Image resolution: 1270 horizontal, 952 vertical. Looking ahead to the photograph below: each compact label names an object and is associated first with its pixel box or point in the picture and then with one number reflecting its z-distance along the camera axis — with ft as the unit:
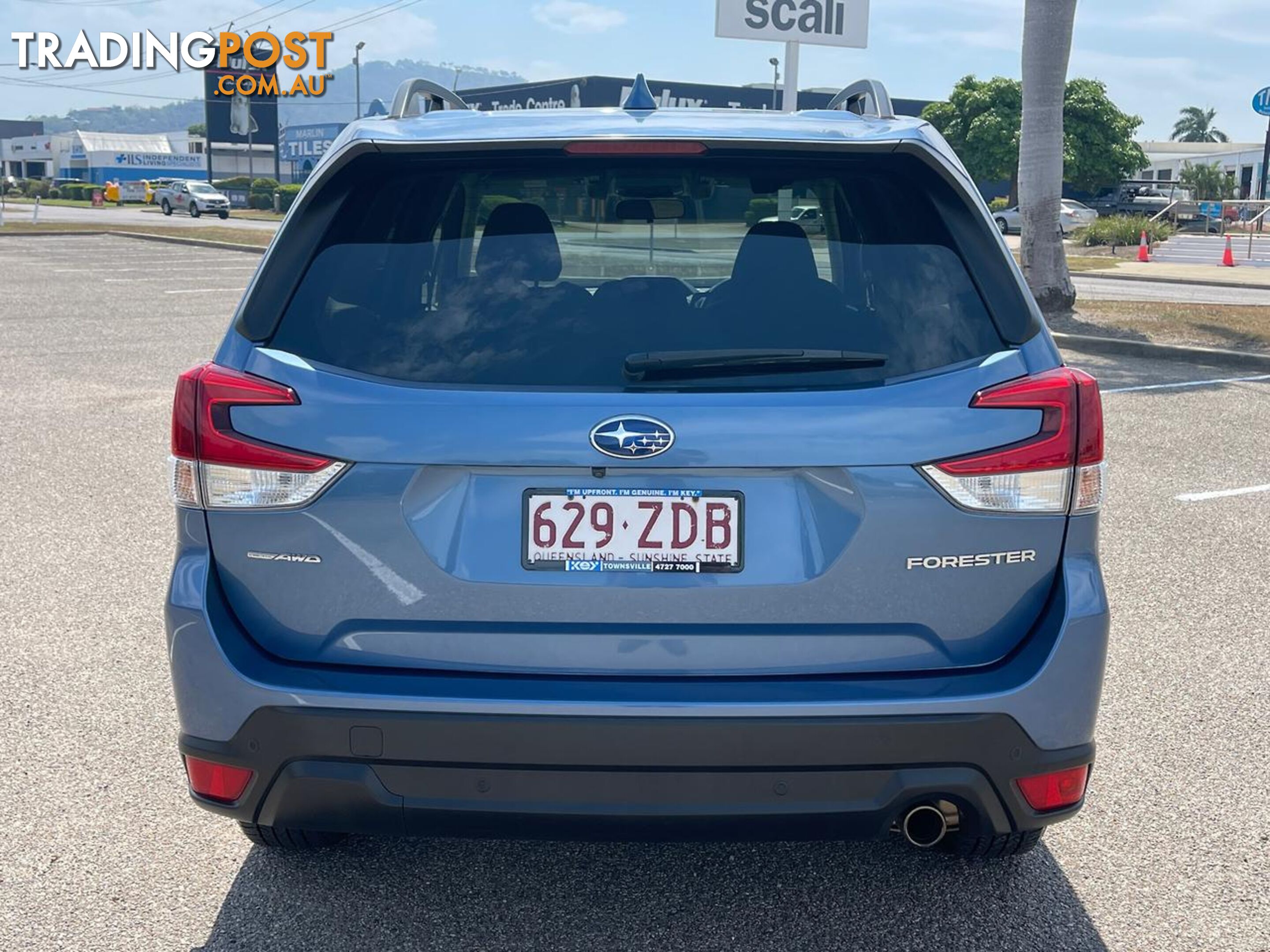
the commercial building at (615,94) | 229.04
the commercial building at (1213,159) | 302.04
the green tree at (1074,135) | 216.33
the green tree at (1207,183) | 208.23
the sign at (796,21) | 77.25
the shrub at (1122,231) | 123.85
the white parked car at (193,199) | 194.29
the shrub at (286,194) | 203.21
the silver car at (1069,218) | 160.56
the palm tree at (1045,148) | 47.80
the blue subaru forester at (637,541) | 8.13
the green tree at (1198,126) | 501.56
